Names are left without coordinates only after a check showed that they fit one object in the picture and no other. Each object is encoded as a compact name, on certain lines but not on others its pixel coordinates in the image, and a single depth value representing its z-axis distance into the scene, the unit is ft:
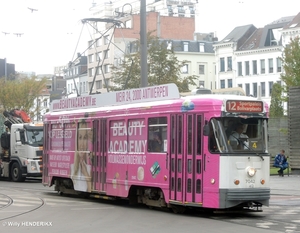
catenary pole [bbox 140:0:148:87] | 78.02
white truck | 104.01
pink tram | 51.60
